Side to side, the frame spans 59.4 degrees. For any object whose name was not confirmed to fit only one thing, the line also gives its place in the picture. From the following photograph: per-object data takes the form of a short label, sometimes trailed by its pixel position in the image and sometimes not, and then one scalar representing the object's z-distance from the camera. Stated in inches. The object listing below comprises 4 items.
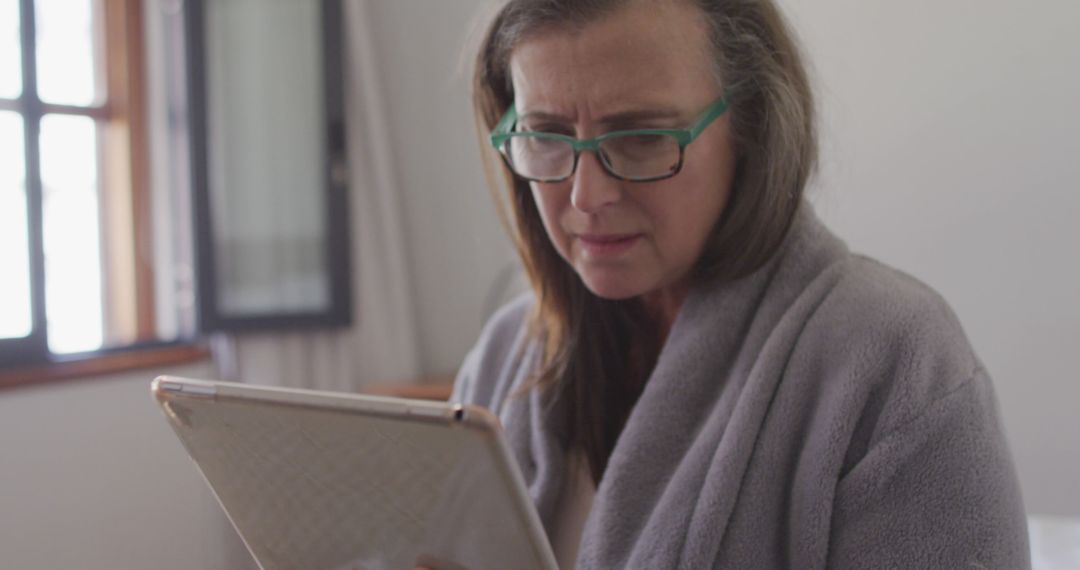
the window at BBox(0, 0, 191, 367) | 78.5
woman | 28.4
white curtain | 99.9
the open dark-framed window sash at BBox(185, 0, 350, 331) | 90.5
